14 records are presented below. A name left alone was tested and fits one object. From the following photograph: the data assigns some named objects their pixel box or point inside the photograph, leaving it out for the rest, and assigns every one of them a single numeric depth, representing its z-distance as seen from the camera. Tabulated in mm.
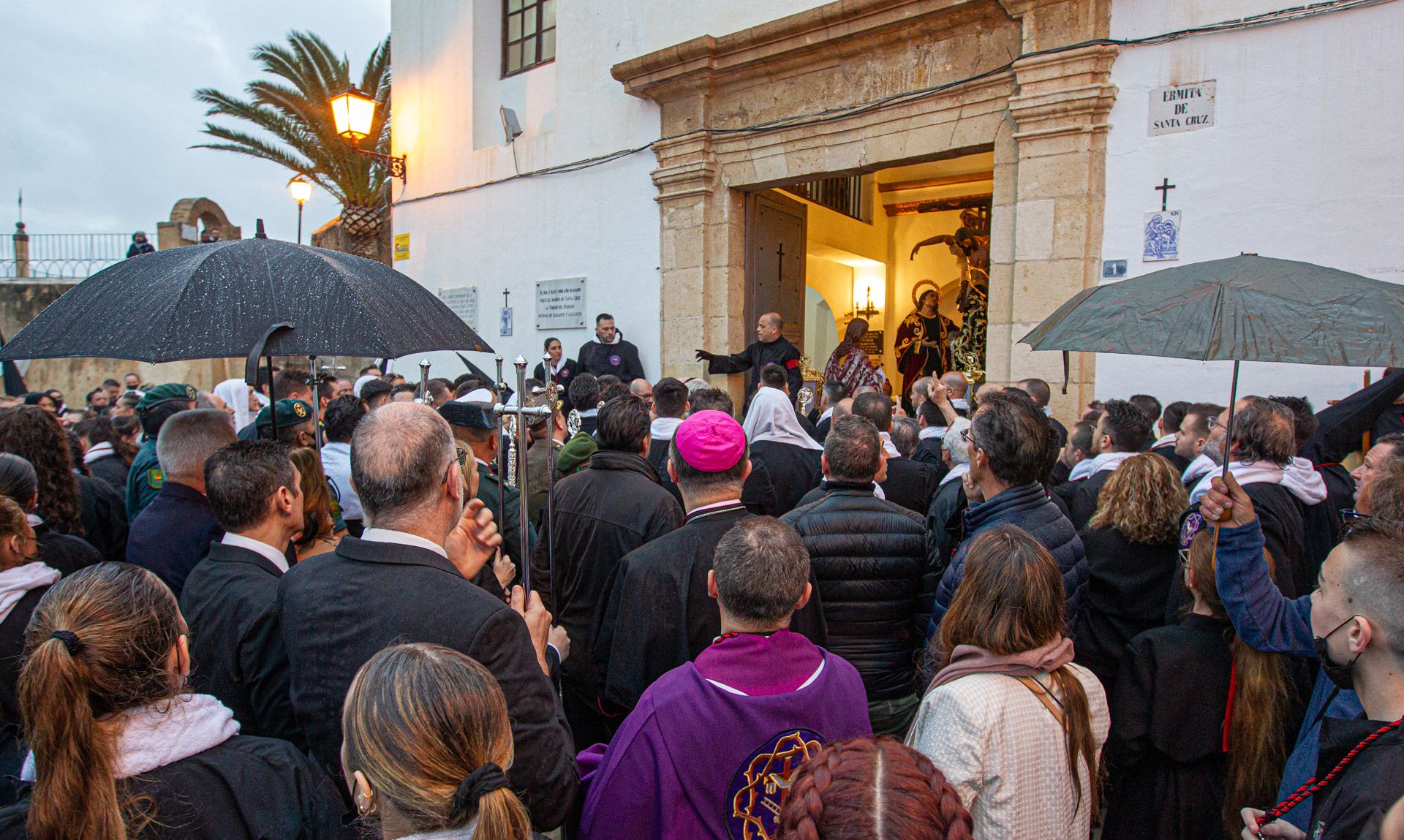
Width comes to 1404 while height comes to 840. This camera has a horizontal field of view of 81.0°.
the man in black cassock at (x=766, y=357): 8312
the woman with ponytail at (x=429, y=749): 1223
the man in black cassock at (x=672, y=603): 2564
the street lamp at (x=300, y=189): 12336
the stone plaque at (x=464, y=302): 11453
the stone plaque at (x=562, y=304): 10219
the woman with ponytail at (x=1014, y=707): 1767
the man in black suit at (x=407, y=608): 1696
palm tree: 15742
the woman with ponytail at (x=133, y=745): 1324
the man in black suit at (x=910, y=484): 4383
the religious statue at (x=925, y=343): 12164
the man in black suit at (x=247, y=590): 2107
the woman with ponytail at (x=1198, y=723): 2312
